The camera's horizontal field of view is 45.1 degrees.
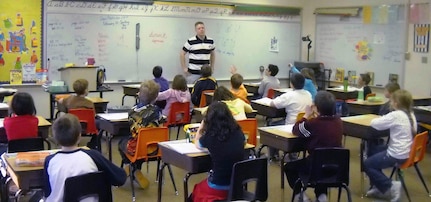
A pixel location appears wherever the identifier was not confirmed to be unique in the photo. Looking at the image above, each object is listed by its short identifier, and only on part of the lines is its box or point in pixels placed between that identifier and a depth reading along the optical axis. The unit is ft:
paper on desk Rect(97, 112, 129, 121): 17.39
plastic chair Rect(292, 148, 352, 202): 13.00
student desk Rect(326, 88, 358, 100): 26.55
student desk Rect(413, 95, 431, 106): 24.77
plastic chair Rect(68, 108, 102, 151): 19.17
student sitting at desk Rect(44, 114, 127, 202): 9.81
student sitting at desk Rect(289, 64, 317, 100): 22.17
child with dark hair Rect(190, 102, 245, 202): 11.57
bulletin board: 26.58
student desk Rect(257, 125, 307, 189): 14.49
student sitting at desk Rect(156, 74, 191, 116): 21.70
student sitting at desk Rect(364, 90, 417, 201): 14.87
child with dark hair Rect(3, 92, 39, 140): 14.32
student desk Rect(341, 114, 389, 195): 16.43
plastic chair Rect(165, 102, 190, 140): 21.57
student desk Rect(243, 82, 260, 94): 28.54
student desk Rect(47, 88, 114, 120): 24.68
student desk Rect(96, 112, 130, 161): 17.12
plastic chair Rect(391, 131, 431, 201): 14.93
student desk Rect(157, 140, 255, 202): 12.14
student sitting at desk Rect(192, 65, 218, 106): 24.02
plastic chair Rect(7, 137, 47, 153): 13.37
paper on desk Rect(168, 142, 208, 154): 12.45
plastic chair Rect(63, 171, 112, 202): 9.73
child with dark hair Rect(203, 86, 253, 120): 15.94
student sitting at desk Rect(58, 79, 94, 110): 19.74
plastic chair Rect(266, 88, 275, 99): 25.48
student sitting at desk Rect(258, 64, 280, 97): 25.79
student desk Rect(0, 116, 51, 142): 15.16
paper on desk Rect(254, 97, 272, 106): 21.19
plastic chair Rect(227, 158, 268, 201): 11.23
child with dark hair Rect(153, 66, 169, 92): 24.67
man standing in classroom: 30.17
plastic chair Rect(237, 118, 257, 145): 16.48
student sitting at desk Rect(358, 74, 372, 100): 24.47
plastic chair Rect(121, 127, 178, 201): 15.28
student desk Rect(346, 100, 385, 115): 22.38
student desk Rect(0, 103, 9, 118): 18.85
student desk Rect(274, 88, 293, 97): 25.08
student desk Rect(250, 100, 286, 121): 20.81
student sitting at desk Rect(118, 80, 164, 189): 15.74
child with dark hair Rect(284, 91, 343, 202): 13.87
